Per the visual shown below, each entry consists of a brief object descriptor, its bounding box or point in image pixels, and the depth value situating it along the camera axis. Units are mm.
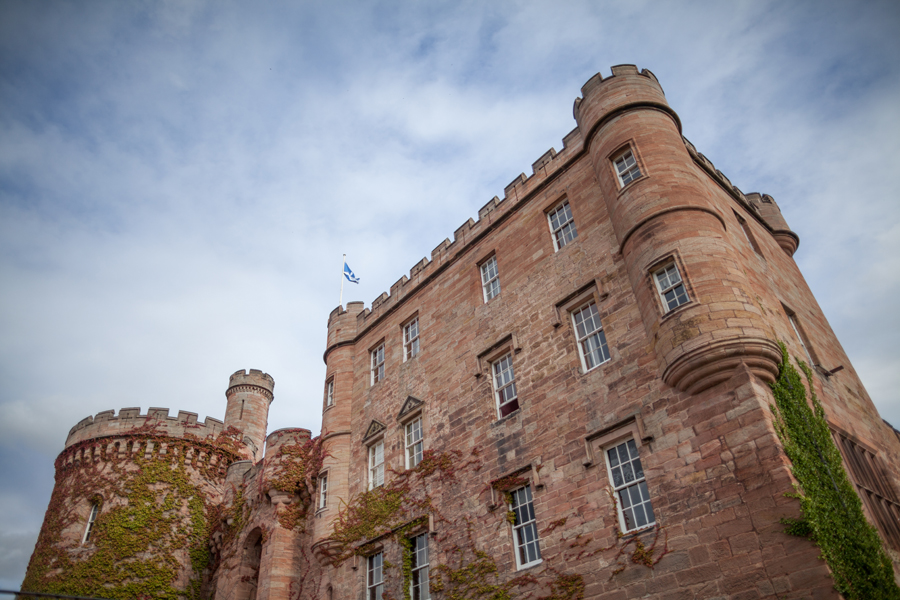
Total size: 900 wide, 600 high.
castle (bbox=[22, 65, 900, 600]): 11164
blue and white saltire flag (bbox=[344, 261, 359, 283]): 26062
